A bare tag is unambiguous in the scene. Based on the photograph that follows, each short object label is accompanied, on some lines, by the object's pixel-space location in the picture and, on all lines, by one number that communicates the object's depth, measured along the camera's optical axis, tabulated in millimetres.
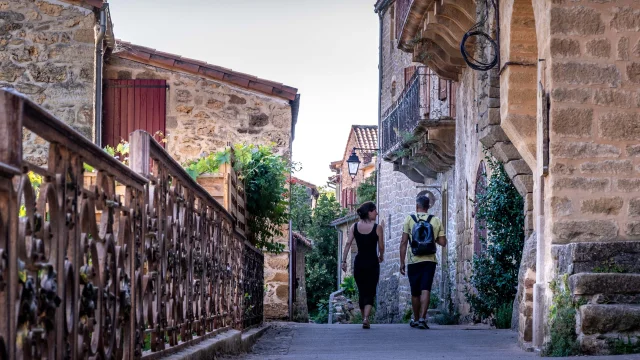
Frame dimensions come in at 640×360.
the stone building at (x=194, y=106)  16625
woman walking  13133
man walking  12844
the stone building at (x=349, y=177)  39750
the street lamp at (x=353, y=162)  27172
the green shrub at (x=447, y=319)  16547
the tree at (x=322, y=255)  42781
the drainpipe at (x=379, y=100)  31950
